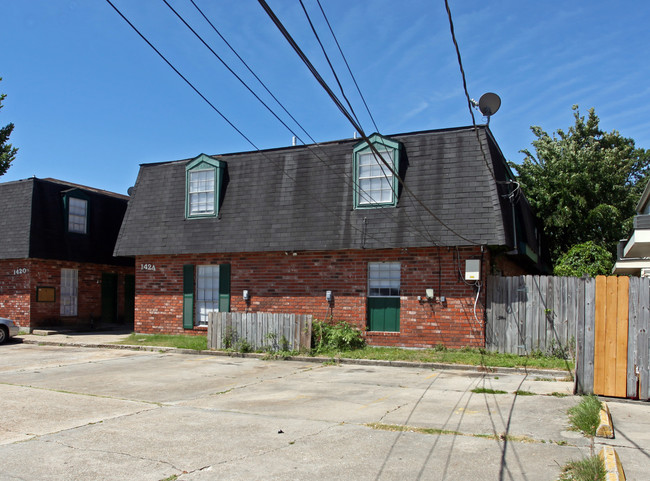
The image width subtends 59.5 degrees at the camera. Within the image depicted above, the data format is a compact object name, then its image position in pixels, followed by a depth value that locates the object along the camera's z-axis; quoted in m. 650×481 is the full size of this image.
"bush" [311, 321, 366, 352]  15.43
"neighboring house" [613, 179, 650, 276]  13.90
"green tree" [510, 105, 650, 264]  23.81
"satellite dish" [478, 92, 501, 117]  11.09
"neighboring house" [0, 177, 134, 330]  21.62
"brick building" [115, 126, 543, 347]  15.45
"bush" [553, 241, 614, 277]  19.89
